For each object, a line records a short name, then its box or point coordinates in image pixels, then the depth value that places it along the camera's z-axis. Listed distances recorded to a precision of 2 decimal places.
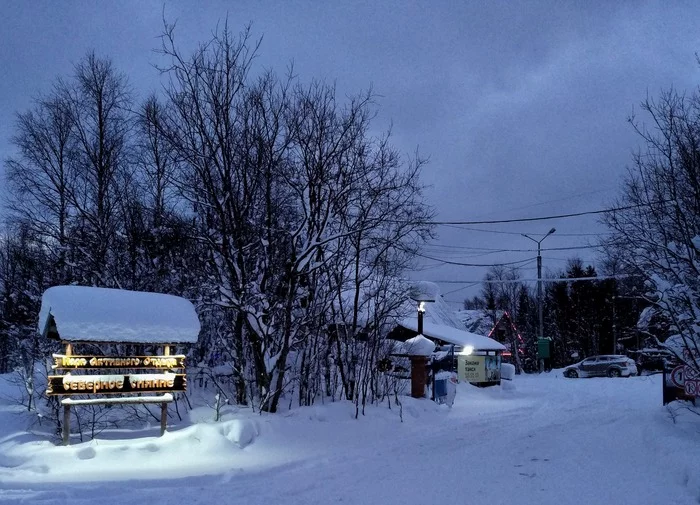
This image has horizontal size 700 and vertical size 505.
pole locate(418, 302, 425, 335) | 20.77
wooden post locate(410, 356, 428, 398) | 17.56
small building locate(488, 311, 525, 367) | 47.30
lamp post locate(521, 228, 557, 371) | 37.74
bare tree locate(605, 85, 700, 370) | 10.94
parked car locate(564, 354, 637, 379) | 37.39
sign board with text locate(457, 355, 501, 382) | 25.33
